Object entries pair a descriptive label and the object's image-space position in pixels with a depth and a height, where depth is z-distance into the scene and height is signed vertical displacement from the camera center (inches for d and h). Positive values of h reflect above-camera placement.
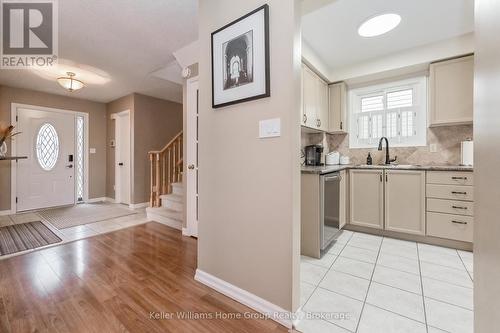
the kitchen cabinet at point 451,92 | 99.7 +35.2
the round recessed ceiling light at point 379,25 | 86.5 +59.7
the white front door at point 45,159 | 161.8 +3.6
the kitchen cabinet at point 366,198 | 110.7 -19.0
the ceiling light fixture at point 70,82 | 126.8 +50.1
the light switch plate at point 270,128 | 53.4 +9.2
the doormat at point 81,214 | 136.9 -37.6
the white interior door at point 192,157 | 113.9 +3.5
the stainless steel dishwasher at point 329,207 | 87.8 -19.8
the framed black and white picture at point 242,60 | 54.8 +29.5
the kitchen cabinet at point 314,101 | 108.0 +35.1
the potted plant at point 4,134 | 126.1 +19.3
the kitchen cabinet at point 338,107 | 133.6 +36.0
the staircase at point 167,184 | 142.6 -15.5
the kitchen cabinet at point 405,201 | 101.0 -18.9
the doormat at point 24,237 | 98.0 -38.7
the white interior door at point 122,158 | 185.2 +4.9
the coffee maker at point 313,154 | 128.3 +5.7
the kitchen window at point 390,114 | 121.3 +30.7
